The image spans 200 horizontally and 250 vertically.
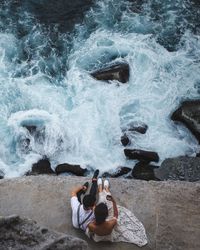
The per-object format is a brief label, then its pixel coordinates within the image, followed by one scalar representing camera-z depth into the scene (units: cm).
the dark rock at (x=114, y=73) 812
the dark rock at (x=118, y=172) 654
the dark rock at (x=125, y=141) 710
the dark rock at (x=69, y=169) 655
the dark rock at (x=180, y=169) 621
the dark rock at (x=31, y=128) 734
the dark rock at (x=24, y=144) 708
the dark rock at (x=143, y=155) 672
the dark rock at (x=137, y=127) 730
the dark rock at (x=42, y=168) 662
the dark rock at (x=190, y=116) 712
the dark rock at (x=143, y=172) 633
